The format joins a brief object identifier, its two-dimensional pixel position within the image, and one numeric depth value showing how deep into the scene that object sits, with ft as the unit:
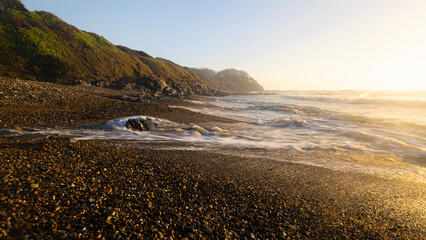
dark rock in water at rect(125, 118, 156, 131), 32.04
